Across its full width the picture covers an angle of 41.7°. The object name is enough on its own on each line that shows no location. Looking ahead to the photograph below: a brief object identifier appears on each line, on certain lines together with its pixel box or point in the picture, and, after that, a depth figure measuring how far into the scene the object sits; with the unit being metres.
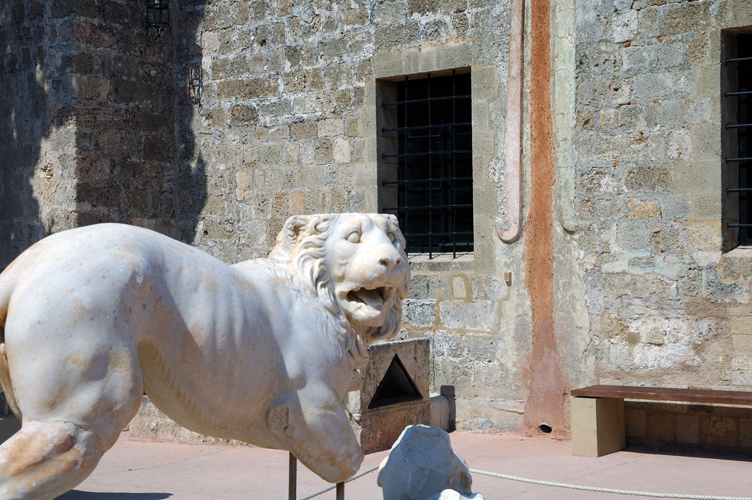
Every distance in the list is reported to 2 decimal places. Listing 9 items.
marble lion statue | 2.53
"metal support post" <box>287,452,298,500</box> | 3.43
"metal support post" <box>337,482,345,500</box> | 3.36
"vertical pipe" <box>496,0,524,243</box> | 7.54
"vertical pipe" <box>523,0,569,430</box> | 7.43
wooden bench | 6.45
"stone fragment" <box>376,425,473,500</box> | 3.49
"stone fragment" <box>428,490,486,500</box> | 3.30
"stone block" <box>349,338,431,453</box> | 6.55
